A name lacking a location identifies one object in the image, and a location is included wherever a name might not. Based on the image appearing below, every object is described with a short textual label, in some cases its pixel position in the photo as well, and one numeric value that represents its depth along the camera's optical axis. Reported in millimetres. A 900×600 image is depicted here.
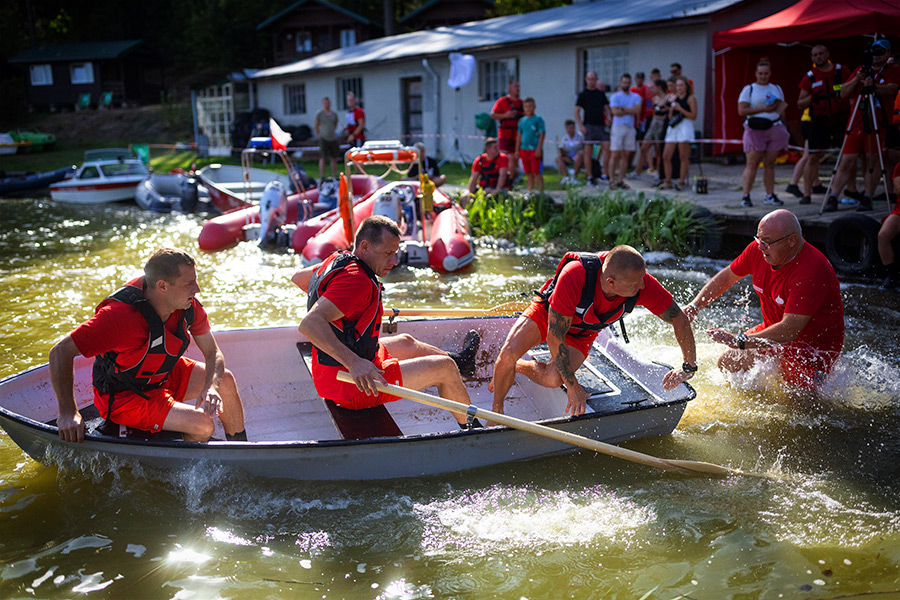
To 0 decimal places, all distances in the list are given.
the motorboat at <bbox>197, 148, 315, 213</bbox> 14922
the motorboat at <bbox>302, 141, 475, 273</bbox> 9502
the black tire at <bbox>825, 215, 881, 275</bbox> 8602
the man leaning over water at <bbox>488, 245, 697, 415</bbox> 4594
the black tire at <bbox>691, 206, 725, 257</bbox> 10195
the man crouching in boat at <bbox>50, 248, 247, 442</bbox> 3883
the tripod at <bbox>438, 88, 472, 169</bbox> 20258
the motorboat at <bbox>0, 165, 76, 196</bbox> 20812
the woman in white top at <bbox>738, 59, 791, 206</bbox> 10094
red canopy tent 9750
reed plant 10414
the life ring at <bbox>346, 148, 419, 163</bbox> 8977
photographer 8906
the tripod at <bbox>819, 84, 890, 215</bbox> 8898
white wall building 15141
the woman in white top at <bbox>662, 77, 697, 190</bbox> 11562
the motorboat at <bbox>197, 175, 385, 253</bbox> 11859
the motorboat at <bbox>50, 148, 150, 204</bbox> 18812
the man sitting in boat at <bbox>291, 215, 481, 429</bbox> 4125
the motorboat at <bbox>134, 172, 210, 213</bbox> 17547
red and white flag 10078
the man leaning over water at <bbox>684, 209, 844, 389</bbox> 5109
